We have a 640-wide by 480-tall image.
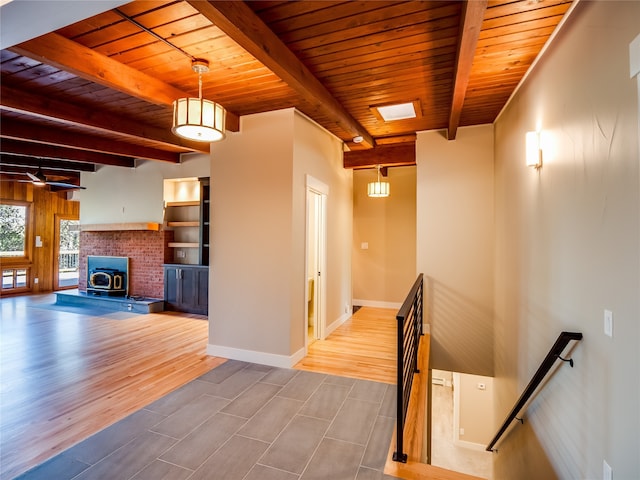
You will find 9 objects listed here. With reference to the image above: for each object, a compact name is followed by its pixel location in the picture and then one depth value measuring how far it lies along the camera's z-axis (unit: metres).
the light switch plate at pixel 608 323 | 1.59
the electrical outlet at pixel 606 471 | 1.55
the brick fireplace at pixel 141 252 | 6.81
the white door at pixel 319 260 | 4.65
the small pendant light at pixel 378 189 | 5.62
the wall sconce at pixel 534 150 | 2.56
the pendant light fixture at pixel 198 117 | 2.44
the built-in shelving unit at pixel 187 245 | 6.32
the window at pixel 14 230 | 8.05
